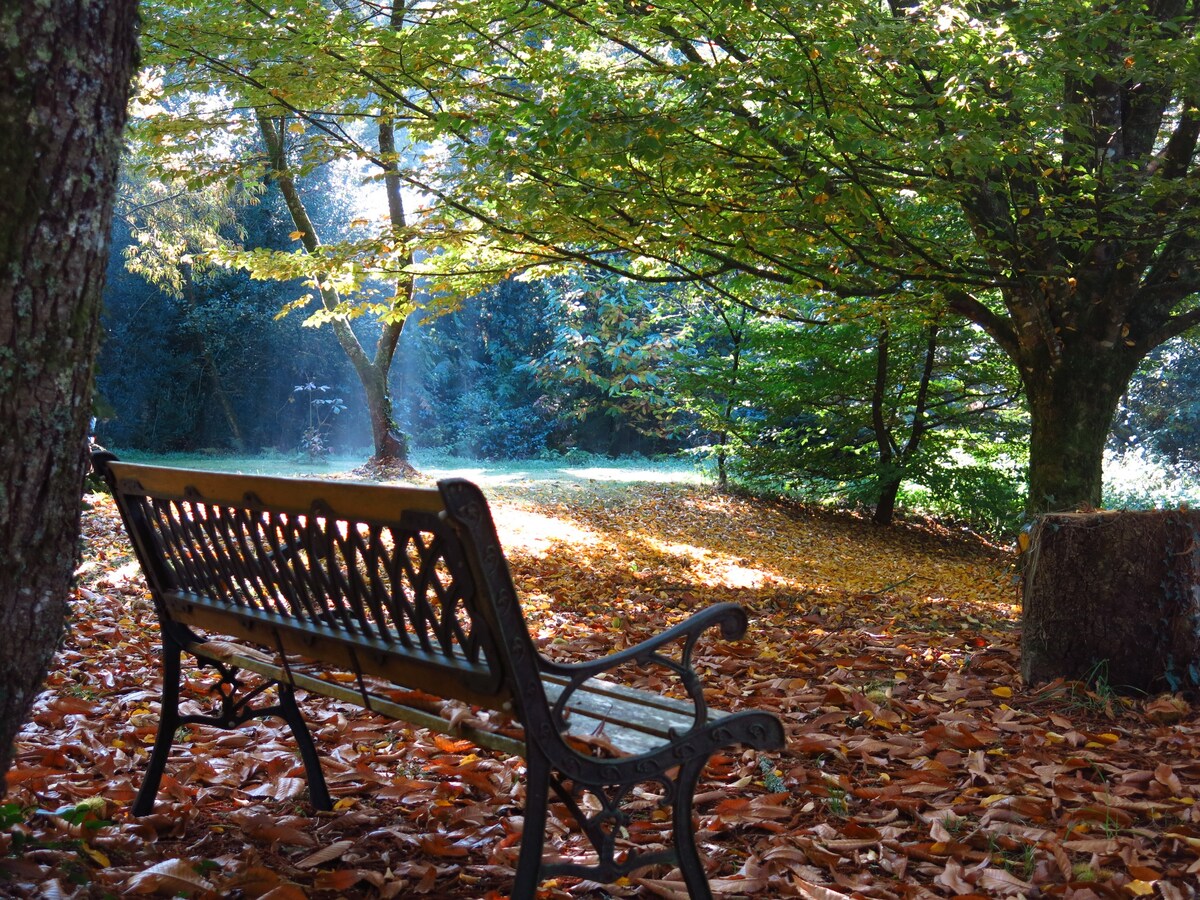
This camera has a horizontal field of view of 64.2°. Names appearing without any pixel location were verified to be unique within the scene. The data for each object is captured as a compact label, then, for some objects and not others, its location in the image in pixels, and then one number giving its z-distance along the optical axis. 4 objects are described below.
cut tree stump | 4.16
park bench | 2.04
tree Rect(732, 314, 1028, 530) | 14.26
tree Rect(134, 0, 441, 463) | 6.36
